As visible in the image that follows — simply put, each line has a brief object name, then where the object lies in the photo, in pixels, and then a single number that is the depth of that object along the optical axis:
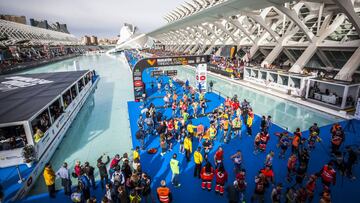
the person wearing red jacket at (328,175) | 6.62
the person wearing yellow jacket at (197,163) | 7.82
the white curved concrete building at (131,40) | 119.25
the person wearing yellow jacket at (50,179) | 7.20
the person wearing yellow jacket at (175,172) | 7.46
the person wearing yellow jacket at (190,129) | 10.53
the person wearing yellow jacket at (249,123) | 11.44
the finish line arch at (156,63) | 18.33
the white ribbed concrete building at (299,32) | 20.47
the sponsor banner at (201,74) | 20.83
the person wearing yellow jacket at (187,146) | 9.17
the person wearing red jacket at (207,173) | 7.16
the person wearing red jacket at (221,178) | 7.03
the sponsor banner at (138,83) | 18.81
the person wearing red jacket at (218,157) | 7.95
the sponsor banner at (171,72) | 20.46
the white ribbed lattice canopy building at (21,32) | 59.45
